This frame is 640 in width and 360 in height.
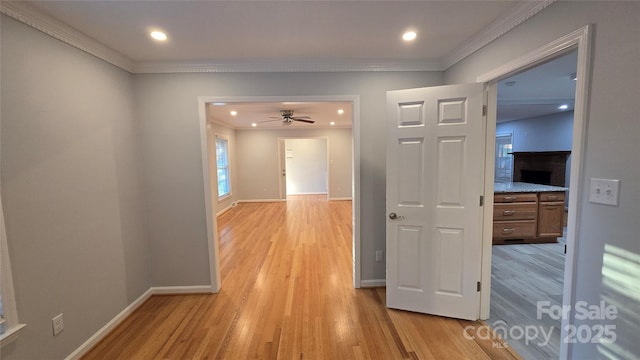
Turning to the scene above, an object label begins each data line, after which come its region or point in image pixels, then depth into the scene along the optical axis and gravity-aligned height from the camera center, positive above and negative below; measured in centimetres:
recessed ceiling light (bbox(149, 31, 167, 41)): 191 +103
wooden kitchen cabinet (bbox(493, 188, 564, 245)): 384 -89
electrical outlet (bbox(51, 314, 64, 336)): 169 -109
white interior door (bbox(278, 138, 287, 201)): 805 -11
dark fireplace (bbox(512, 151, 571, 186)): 569 -19
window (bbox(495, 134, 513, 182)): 707 +6
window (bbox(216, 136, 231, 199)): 675 -4
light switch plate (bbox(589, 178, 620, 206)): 118 -16
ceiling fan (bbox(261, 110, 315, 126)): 511 +101
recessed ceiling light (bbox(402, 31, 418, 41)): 200 +104
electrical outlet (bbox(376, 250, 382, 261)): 276 -104
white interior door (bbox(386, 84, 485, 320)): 205 -32
